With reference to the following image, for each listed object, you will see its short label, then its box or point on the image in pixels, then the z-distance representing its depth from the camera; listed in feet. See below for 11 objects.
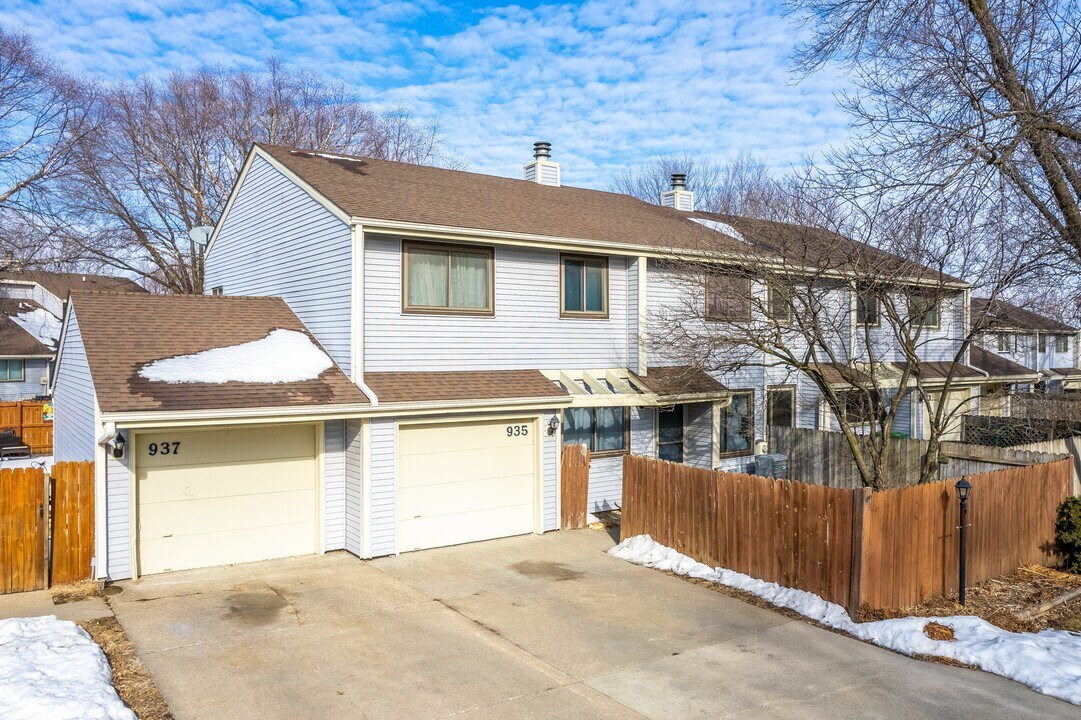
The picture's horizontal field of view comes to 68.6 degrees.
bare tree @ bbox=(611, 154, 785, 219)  50.87
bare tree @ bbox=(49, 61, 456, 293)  92.99
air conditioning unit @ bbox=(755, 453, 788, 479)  56.59
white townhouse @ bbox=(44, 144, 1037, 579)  36.88
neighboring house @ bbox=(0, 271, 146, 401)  119.24
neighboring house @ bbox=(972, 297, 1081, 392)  39.93
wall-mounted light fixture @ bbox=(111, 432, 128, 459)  34.09
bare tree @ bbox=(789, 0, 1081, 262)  37.11
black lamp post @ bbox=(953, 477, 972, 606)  32.83
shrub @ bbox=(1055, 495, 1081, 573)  39.81
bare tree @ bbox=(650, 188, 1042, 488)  40.32
